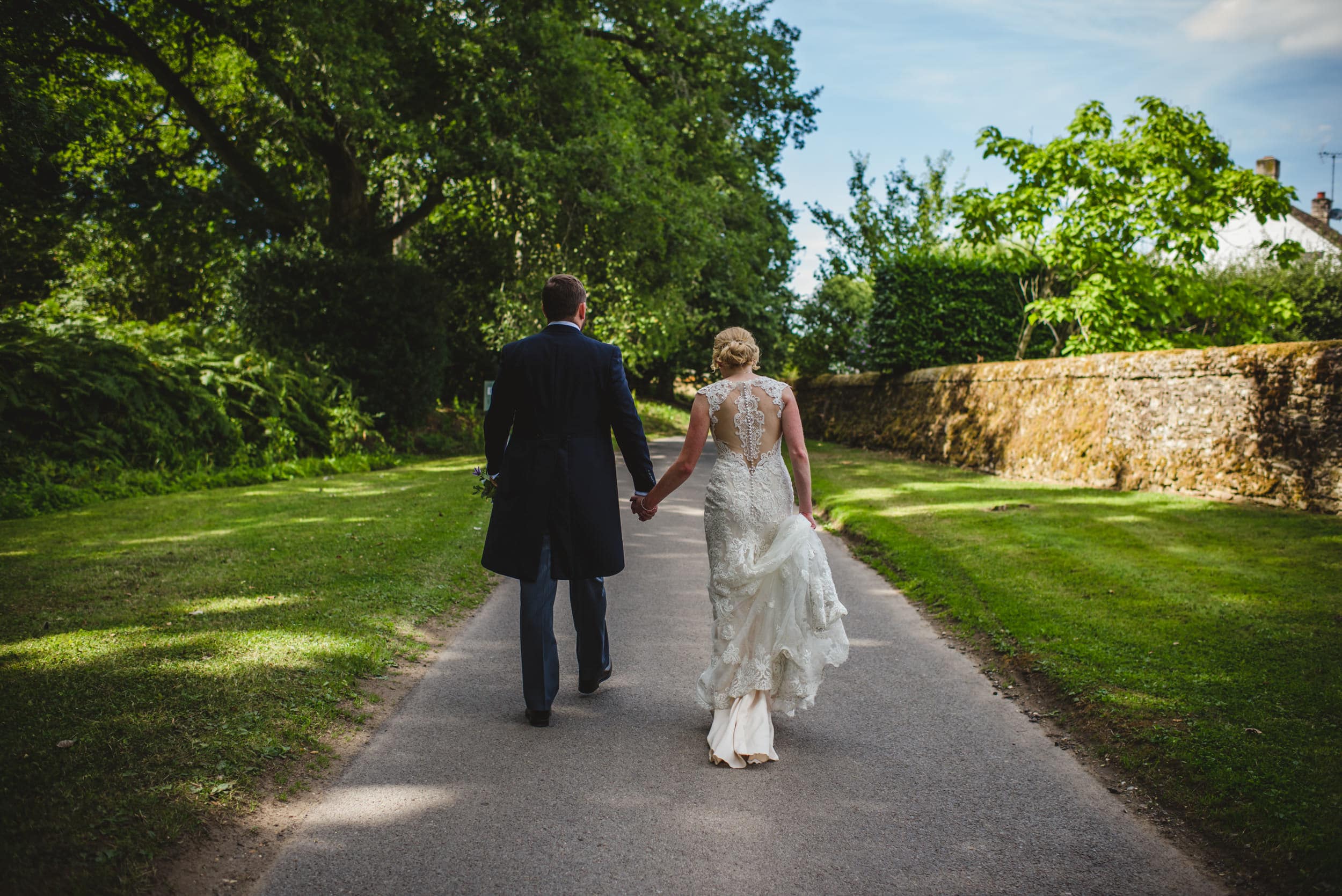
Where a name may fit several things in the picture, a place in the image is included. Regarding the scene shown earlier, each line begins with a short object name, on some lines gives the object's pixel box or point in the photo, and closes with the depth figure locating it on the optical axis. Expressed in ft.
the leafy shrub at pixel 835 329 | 99.14
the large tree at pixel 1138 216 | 50.93
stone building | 110.83
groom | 14.84
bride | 14.01
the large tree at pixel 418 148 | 51.52
